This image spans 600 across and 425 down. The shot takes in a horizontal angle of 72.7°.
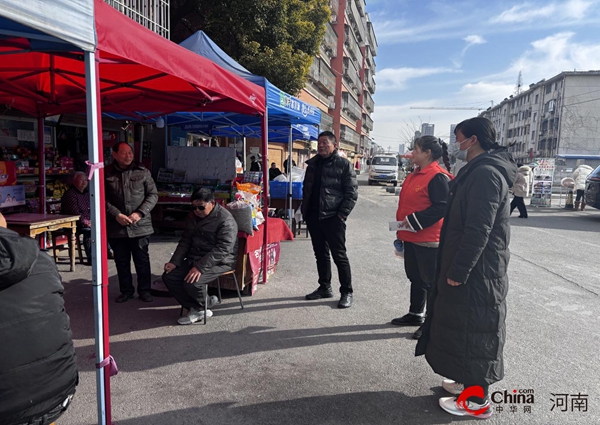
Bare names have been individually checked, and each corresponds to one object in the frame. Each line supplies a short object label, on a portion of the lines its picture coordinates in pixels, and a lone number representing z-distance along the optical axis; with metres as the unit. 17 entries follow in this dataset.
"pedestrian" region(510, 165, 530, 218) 12.81
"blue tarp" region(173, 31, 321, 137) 5.65
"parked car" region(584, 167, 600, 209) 13.02
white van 26.78
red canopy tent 2.24
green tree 12.70
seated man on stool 3.99
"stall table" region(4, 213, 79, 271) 4.64
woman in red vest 3.68
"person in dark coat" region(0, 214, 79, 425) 1.50
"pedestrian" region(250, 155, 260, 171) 15.23
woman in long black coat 2.53
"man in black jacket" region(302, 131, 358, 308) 4.54
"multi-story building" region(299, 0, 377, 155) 36.25
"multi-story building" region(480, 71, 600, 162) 51.94
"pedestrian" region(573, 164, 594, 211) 16.14
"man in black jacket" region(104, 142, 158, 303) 4.48
